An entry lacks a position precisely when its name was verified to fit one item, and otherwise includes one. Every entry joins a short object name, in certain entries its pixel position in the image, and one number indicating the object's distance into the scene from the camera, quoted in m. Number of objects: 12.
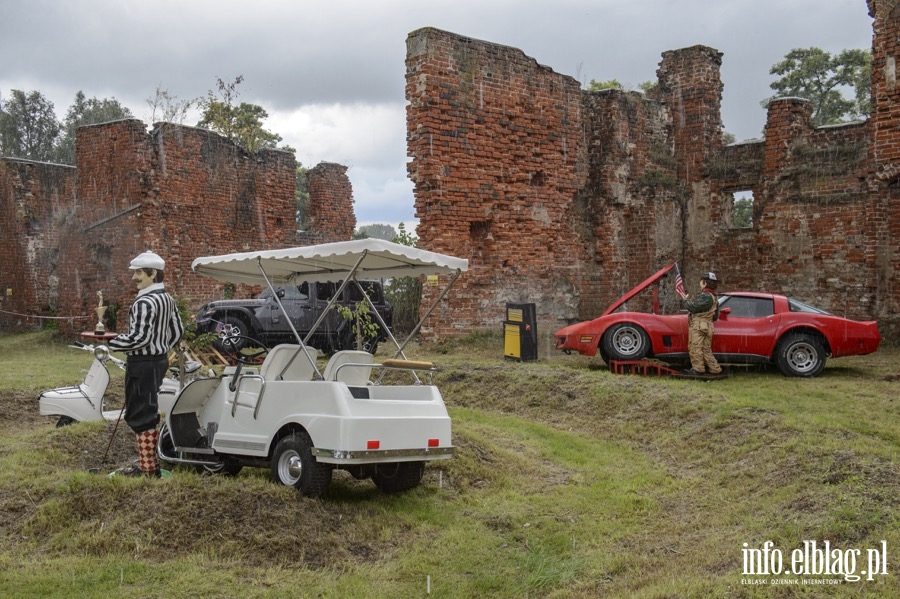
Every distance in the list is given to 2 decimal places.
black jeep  17.50
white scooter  9.63
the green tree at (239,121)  36.16
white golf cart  6.94
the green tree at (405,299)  22.23
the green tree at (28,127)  46.50
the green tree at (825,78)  36.97
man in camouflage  12.77
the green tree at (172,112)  32.54
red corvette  12.73
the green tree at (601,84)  33.60
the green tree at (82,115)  46.97
